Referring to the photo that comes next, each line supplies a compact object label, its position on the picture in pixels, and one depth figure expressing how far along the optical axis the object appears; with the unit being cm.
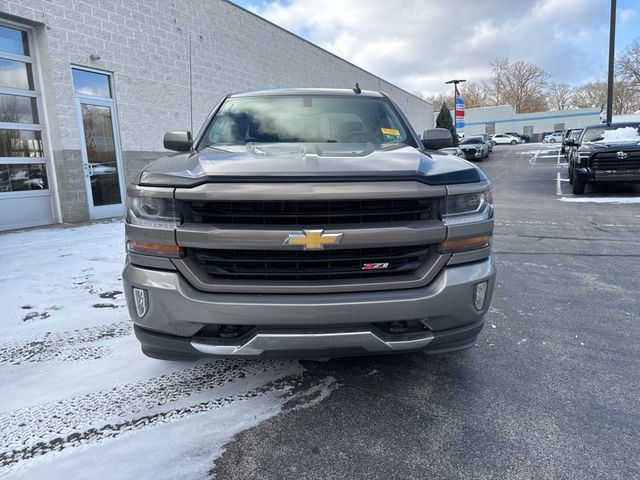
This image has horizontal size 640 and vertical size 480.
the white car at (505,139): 5131
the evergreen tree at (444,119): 3356
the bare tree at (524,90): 7456
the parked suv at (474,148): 2556
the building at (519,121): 6150
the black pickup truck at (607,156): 1035
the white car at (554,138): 5042
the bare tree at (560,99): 7790
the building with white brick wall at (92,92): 766
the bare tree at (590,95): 7256
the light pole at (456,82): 2875
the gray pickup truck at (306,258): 203
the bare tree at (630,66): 5397
